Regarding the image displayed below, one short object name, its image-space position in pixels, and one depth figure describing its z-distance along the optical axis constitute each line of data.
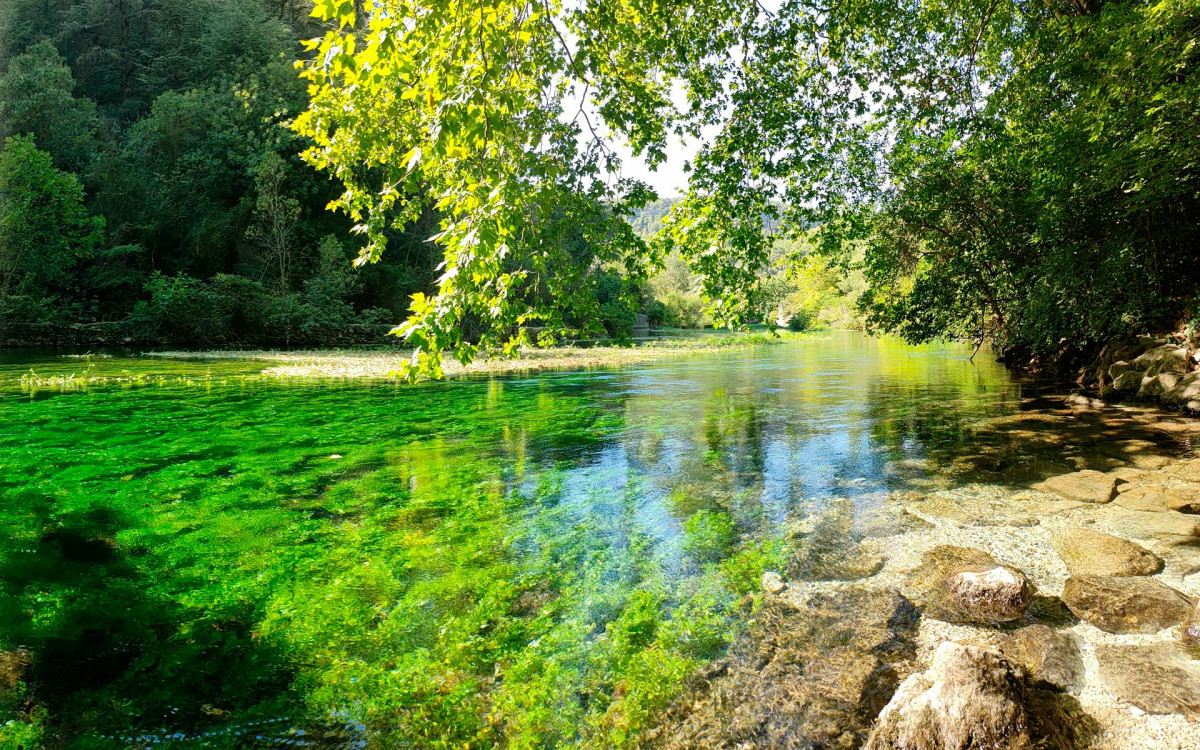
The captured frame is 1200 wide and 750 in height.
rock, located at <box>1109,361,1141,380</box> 13.01
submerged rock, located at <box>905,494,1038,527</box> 5.71
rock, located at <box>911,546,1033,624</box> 3.98
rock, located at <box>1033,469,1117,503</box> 6.29
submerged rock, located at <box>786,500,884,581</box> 4.74
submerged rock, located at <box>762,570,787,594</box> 4.50
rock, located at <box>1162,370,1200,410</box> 10.49
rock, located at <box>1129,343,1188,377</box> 11.30
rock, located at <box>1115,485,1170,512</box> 5.83
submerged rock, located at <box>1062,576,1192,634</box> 3.77
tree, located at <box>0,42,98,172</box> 36.78
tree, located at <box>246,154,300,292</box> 35.38
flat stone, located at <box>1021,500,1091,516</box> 5.92
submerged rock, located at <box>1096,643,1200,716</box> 2.99
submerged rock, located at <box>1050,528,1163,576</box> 4.50
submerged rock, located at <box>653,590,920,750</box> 2.94
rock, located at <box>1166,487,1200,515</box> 5.71
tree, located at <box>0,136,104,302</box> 31.83
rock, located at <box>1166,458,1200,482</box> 6.66
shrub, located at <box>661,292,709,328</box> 87.25
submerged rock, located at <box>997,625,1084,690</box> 3.26
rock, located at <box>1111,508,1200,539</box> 5.13
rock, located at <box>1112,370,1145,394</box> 12.38
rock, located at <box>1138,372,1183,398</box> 11.18
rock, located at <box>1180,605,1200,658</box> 3.43
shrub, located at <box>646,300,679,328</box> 81.38
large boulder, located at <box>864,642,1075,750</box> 2.72
